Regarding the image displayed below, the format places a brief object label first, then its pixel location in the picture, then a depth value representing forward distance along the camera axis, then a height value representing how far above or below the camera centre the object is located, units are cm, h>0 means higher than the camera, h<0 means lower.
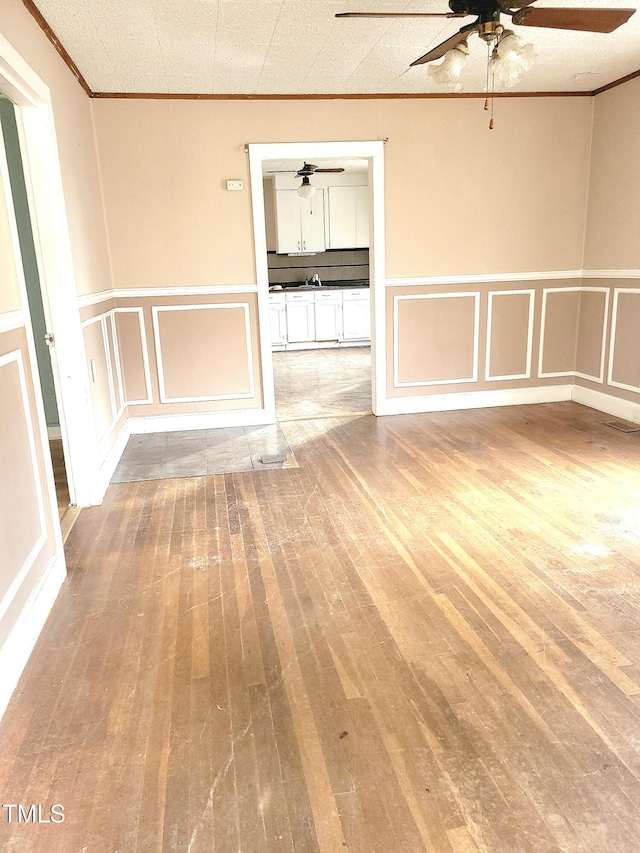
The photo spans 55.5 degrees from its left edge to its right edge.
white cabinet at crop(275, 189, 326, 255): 961 +48
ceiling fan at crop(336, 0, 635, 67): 265 +97
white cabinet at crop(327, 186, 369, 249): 981 +55
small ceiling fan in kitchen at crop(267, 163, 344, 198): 852 +88
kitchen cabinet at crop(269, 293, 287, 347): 942 -99
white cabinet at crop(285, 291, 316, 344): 950 -97
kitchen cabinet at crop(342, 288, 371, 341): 959 -97
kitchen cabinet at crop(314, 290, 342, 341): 956 -95
